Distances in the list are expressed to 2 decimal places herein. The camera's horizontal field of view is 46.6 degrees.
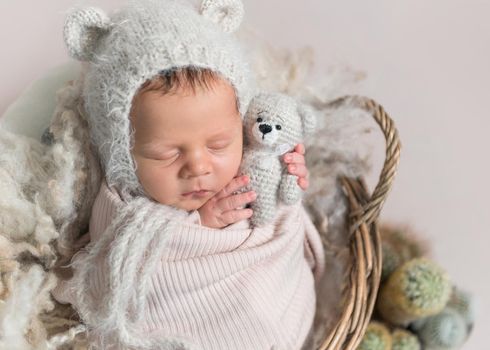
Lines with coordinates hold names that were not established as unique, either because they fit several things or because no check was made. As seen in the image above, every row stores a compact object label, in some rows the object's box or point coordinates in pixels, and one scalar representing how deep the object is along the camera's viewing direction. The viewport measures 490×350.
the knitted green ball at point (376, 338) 1.09
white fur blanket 0.88
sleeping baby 0.82
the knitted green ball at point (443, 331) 1.14
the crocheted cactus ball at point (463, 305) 1.20
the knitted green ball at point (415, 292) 1.11
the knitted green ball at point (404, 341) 1.13
